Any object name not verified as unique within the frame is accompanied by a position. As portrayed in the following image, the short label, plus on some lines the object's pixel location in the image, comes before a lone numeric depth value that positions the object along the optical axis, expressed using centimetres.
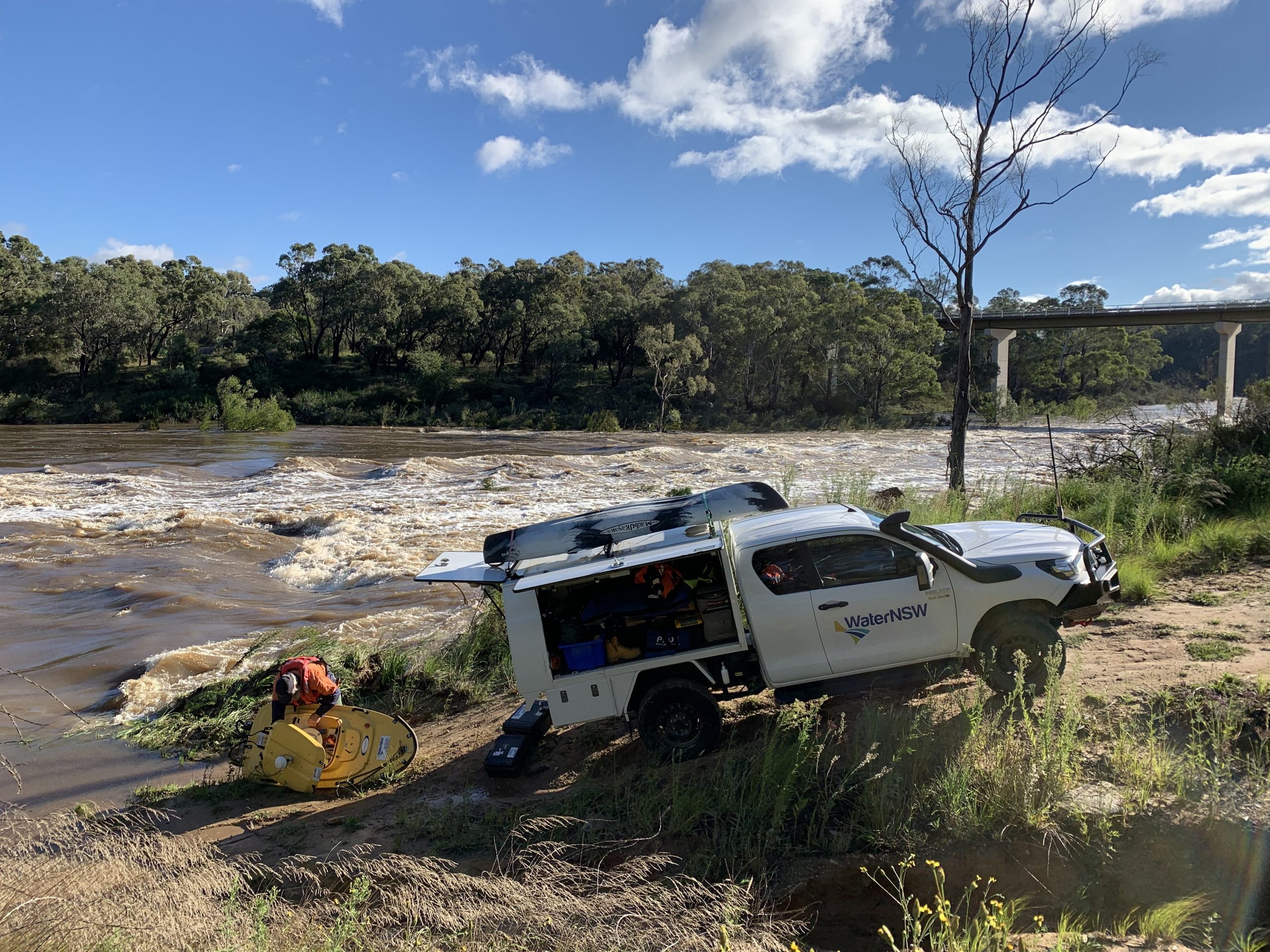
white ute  620
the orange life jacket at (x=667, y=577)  674
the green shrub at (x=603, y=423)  5141
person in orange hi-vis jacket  675
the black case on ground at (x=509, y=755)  651
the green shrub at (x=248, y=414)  4606
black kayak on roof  695
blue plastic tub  643
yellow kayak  681
